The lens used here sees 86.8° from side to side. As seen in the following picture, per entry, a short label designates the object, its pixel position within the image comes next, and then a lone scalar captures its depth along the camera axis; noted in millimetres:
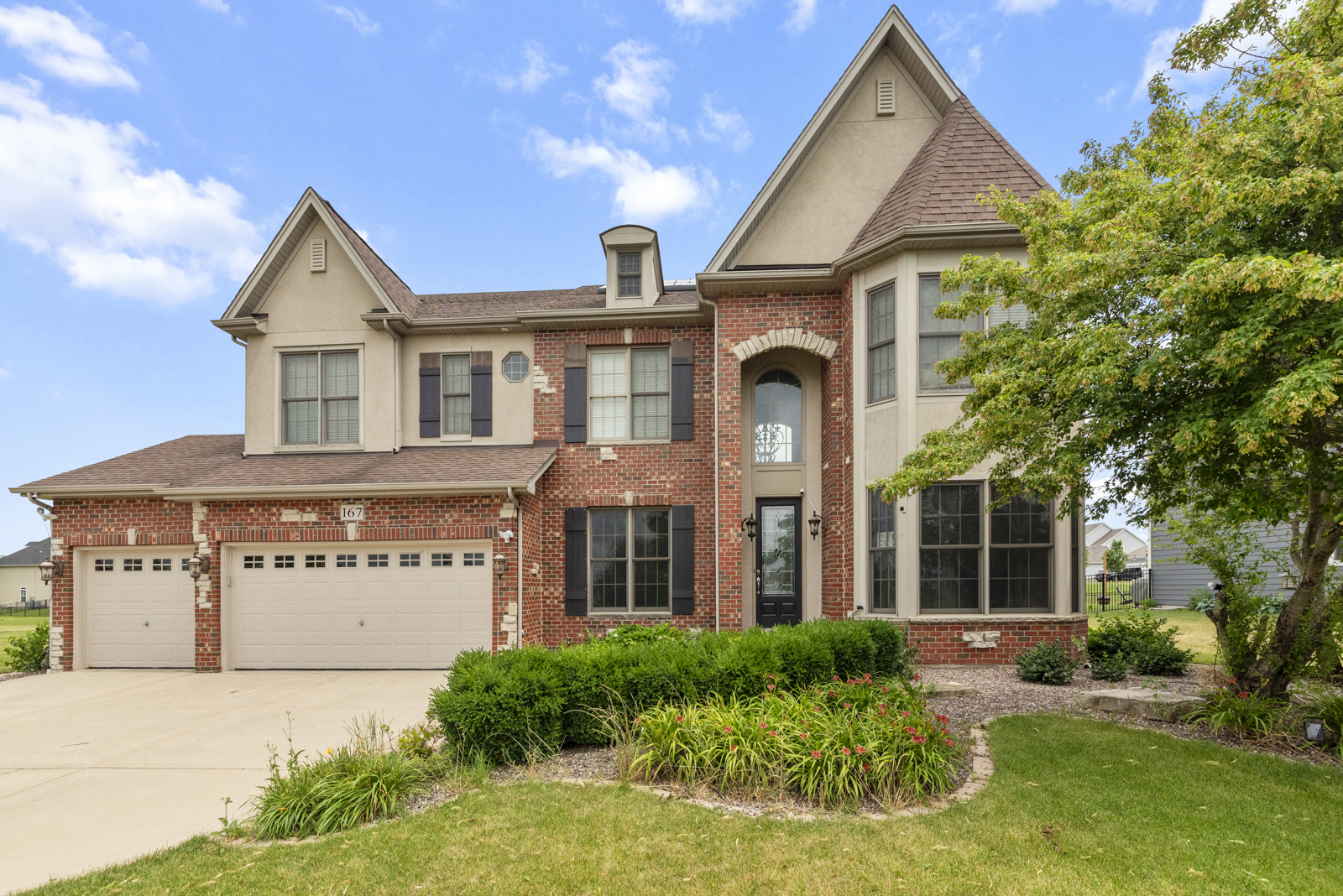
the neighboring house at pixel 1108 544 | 54978
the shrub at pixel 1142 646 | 9625
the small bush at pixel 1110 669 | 9258
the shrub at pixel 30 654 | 12375
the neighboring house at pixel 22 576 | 42375
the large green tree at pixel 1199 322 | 5129
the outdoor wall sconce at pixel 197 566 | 11891
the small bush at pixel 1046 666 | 9148
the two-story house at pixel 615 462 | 10352
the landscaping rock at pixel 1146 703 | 7324
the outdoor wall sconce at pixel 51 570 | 12109
